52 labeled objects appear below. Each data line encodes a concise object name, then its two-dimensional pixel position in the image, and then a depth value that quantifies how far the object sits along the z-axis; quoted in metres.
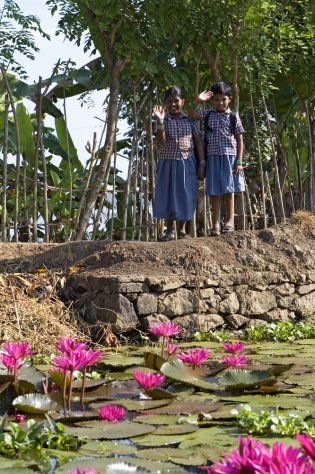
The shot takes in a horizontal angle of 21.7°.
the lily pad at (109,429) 2.99
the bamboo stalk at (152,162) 8.74
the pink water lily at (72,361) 3.29
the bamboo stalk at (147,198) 8.77
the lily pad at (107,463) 2.54
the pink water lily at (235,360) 4.14
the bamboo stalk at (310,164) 10.70
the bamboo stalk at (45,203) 8.28
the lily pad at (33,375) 3.78
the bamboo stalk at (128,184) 8.62
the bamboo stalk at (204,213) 8.48
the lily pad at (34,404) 3.34
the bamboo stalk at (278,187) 9.81
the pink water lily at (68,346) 3.39
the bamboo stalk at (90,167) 8.37
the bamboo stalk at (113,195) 8.58
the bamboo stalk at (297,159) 11.60
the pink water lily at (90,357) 3.34
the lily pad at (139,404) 3.53
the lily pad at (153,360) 4.27
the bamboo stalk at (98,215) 8.60
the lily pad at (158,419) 3.25
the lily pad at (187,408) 3.45
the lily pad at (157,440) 2.92
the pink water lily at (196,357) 4.05
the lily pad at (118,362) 4.65
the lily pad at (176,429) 3.07
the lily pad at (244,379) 3.87
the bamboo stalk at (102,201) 8.56
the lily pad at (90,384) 3.89
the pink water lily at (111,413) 3.24
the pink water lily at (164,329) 4.22
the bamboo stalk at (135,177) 8.56
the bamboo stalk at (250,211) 9.46
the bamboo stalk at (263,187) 9.63
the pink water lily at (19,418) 3.25
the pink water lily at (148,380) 3.64
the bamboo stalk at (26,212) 8.69
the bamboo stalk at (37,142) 8.03
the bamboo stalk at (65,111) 8.45
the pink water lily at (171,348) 4.30
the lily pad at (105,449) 2.79
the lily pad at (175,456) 2.68
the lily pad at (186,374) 3.94
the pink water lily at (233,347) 4.36
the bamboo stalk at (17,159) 7.91
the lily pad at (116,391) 3.77
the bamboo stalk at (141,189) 8.84
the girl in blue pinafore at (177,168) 7.34
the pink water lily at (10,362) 3.60
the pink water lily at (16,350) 3.56
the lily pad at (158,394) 3.66
